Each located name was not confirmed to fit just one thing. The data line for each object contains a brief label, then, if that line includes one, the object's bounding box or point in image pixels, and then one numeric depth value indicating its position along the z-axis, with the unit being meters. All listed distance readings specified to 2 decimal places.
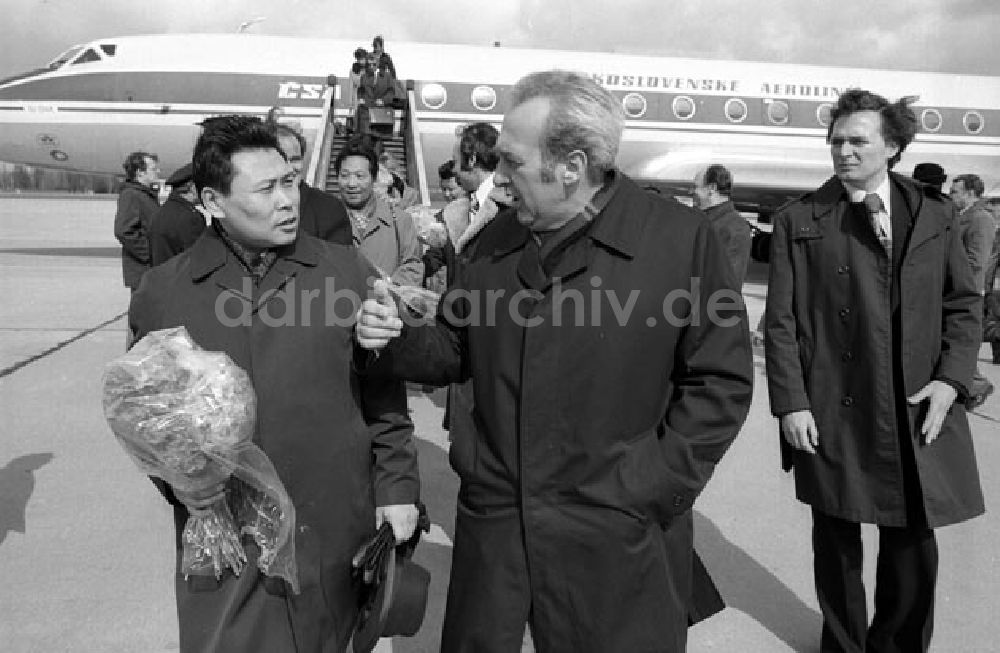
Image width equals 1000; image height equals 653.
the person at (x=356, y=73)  13.19
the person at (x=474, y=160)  4.18
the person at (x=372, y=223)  4.83
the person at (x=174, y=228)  4.12
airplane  15.70
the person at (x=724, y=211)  6.34
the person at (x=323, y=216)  3.41
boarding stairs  11.85
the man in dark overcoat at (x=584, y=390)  1.85
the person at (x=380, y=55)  13.43
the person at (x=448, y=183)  6.92
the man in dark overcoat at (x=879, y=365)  2.75
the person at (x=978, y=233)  6.82
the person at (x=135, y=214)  6.90
